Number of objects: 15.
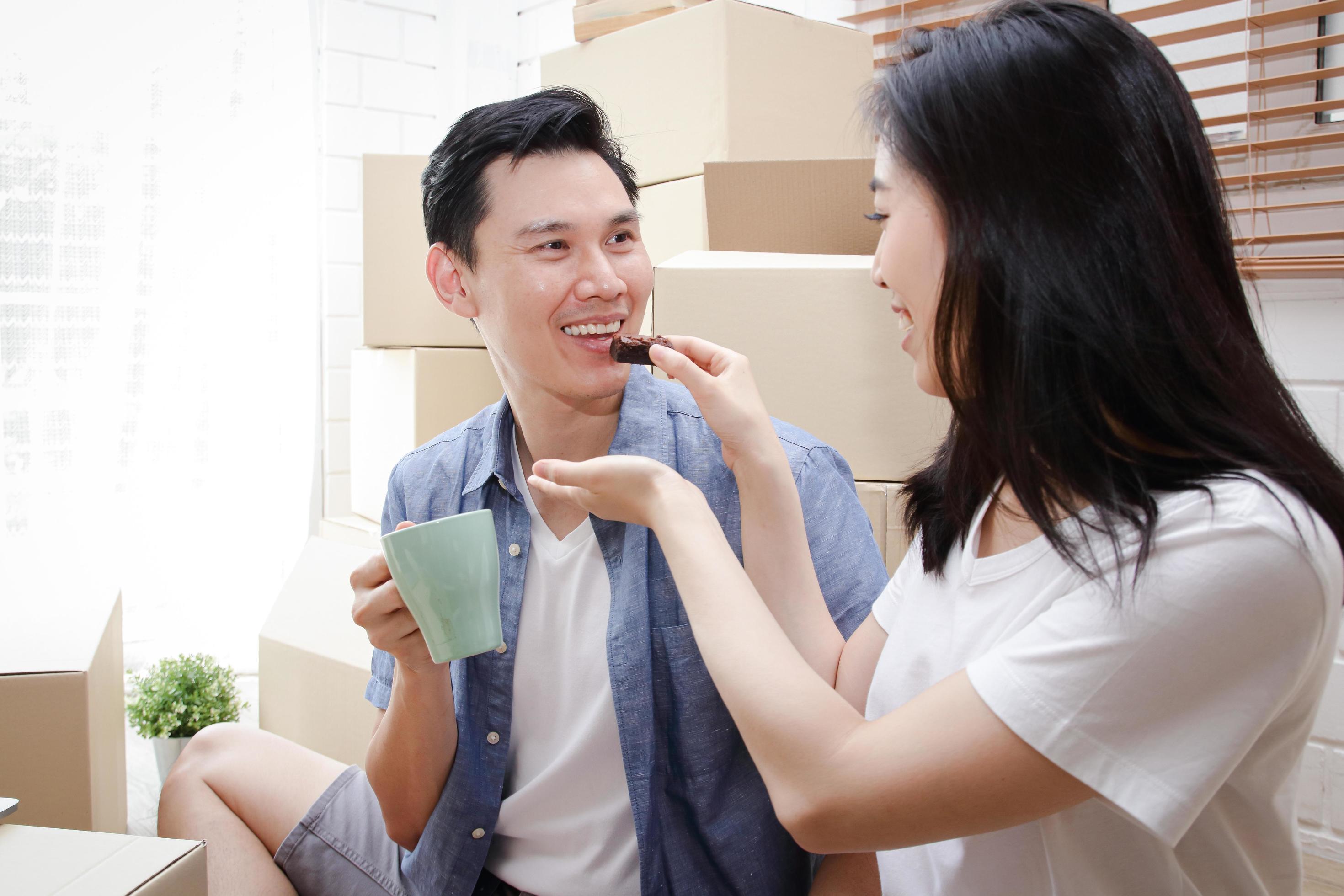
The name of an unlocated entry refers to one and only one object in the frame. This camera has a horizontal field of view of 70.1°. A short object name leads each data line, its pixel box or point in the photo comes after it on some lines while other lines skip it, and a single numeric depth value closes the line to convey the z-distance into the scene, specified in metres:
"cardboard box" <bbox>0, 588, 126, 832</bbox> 1.09
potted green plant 2.07
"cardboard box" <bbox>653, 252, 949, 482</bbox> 1.17
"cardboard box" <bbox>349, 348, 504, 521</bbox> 2.15
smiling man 0.94
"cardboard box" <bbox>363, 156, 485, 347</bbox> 2.17
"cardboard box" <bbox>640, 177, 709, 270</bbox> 1.58
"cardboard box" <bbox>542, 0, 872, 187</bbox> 1.55
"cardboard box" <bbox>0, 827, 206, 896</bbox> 0.56
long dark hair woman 0.56
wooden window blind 1.53
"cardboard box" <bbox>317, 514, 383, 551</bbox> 2.13
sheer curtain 2.24
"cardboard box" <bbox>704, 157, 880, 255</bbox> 1.31
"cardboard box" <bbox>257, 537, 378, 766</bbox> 1.69
